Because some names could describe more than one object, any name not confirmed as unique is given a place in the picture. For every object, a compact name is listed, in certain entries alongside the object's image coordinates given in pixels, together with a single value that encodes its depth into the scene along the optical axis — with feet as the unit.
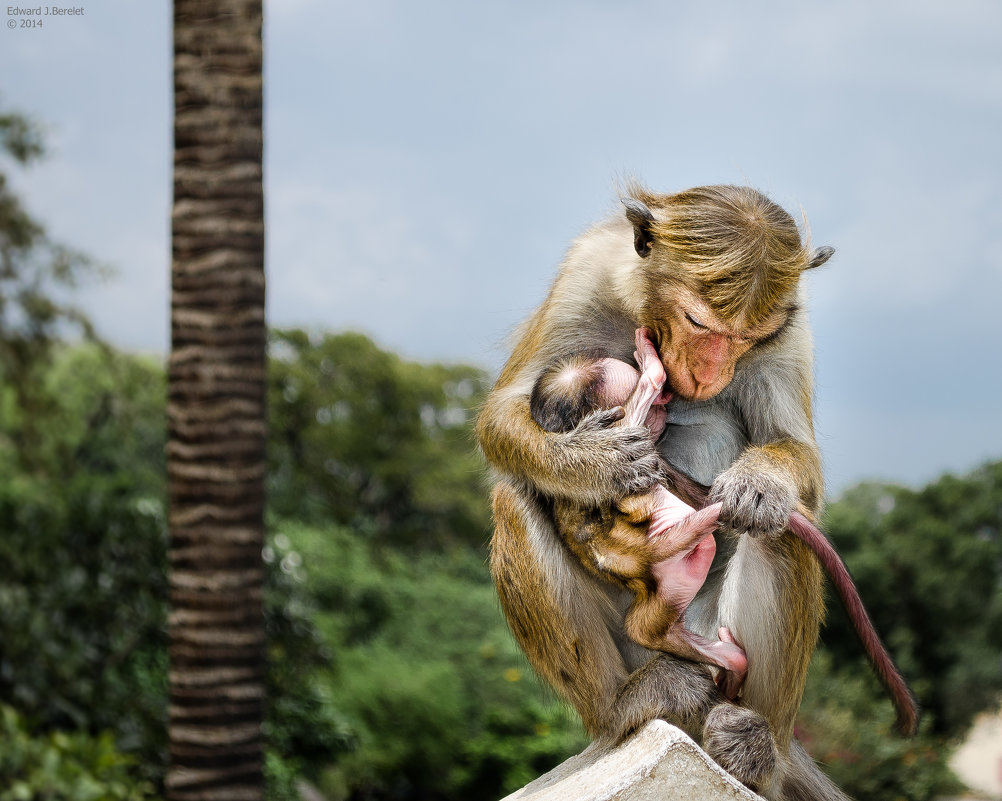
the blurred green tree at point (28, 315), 44.09
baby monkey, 10.36
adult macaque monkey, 10.45
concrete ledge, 10.05
